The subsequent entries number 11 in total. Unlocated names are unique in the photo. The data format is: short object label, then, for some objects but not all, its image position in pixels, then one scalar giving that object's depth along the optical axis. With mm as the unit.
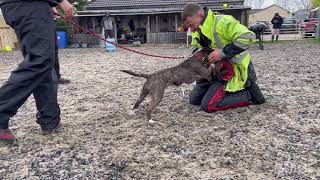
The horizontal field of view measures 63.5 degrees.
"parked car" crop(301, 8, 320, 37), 18089
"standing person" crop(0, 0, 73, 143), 2535
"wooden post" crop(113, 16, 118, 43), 16987
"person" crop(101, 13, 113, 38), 15862
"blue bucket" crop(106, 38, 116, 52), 13149
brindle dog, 3296
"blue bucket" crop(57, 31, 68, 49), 16158
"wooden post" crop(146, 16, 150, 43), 17747
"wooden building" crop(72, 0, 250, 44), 17437
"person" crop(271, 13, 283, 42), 15779
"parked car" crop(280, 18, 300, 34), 22415
